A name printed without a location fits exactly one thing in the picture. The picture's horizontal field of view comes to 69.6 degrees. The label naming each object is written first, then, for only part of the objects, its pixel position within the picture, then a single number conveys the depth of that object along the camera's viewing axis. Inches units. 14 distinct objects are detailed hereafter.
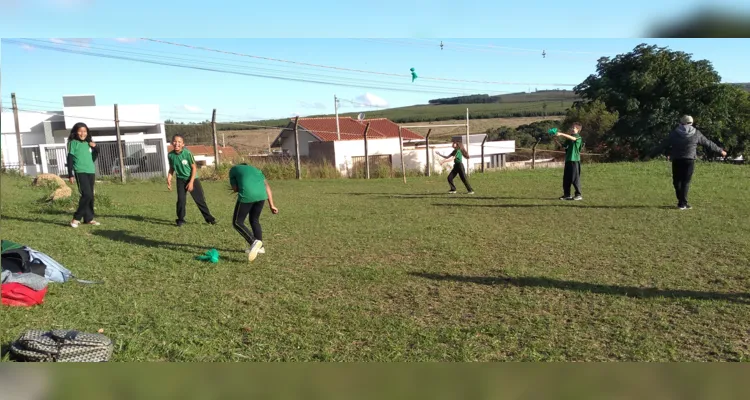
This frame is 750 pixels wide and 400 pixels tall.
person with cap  378.9
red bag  180.9
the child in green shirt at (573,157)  438.6
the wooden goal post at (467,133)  686.5
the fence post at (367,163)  801.9
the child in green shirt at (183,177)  353.4
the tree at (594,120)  1198.9
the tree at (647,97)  899.2
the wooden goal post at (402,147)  749.4
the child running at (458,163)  527.2
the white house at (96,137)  960.3
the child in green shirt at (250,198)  254.4
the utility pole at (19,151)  791.1
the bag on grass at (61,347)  135.6
